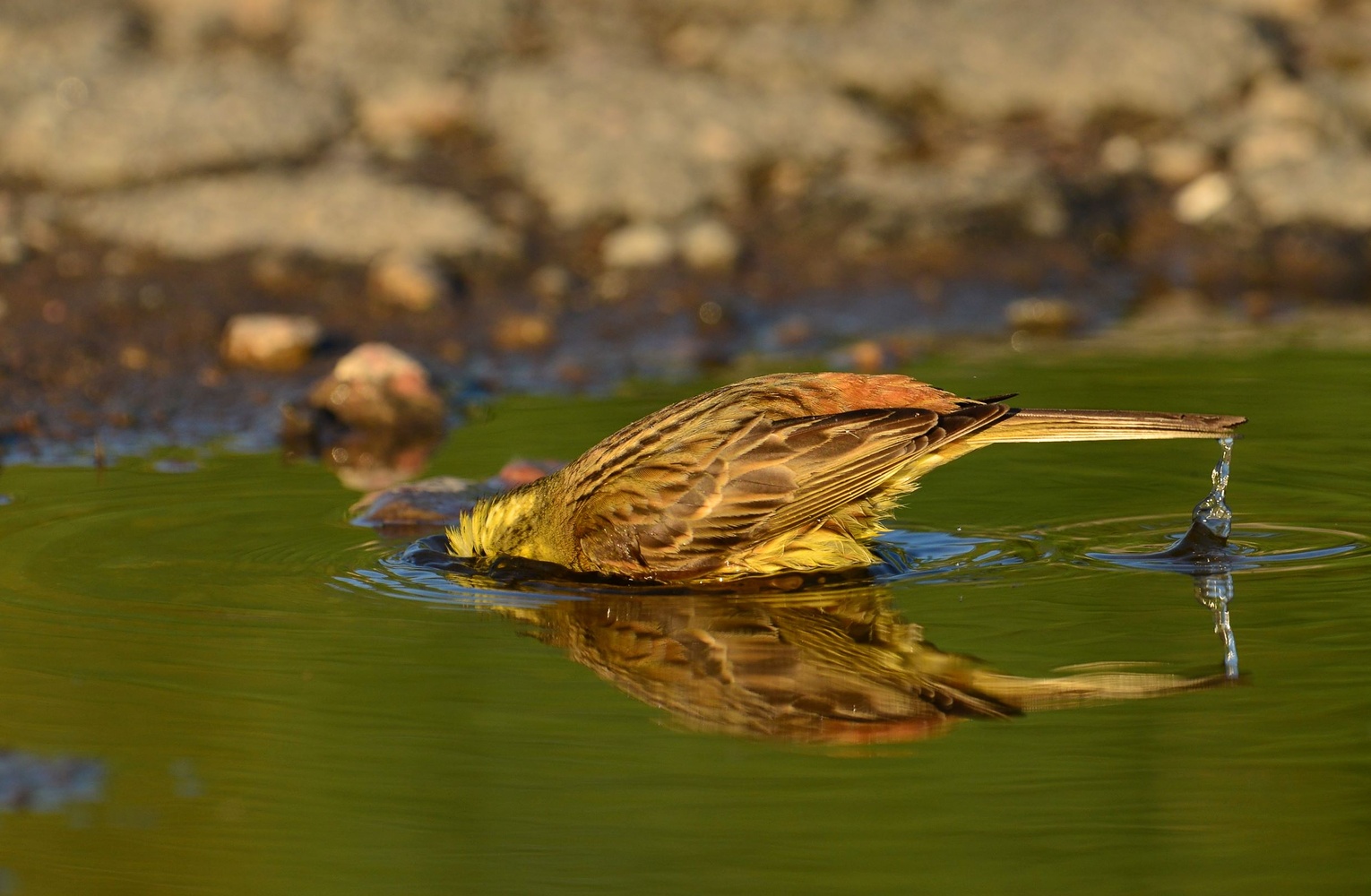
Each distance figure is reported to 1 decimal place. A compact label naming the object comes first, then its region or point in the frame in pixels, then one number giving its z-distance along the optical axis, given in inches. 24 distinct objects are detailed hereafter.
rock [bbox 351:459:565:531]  272.8
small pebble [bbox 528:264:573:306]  397.1
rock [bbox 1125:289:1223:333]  383.9
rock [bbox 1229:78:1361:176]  439.2
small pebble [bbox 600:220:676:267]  410.3
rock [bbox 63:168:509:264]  404.8
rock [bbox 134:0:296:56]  464.4
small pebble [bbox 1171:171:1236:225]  432.5
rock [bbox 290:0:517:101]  452.4
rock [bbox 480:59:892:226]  427.8
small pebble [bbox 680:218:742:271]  411.8
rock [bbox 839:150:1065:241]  429.1
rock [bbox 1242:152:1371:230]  426.6
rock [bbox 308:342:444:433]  330.3
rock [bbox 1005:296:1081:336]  389.7
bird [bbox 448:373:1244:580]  226.5
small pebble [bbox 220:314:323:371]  362.3
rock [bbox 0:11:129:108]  439.5
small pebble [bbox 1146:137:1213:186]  446.9
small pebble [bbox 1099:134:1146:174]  448.8
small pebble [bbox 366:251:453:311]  390.0
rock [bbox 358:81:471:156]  446.0
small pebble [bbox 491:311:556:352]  378.9
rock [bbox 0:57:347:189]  426.6
